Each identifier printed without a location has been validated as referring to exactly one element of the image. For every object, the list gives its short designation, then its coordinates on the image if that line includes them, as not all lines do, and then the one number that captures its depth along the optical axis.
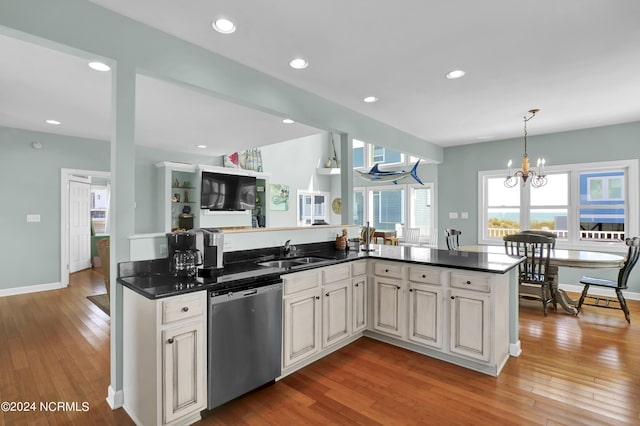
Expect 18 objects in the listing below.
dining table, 3.66
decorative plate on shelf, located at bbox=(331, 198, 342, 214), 10.20
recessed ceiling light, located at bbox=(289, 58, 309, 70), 2.85
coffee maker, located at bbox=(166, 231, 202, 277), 2.20
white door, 6.64
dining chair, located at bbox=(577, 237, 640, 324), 3.69
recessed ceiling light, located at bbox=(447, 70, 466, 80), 3.13
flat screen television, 6.62
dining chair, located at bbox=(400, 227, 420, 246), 8.27
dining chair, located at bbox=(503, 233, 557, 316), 3.89
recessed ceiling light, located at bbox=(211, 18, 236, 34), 2.25
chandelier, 4.43
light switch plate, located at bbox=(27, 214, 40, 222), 5.09
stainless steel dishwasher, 2.00
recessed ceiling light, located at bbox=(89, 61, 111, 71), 2.68
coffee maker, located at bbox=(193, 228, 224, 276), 2.29
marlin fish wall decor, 7.78
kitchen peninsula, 1.83
